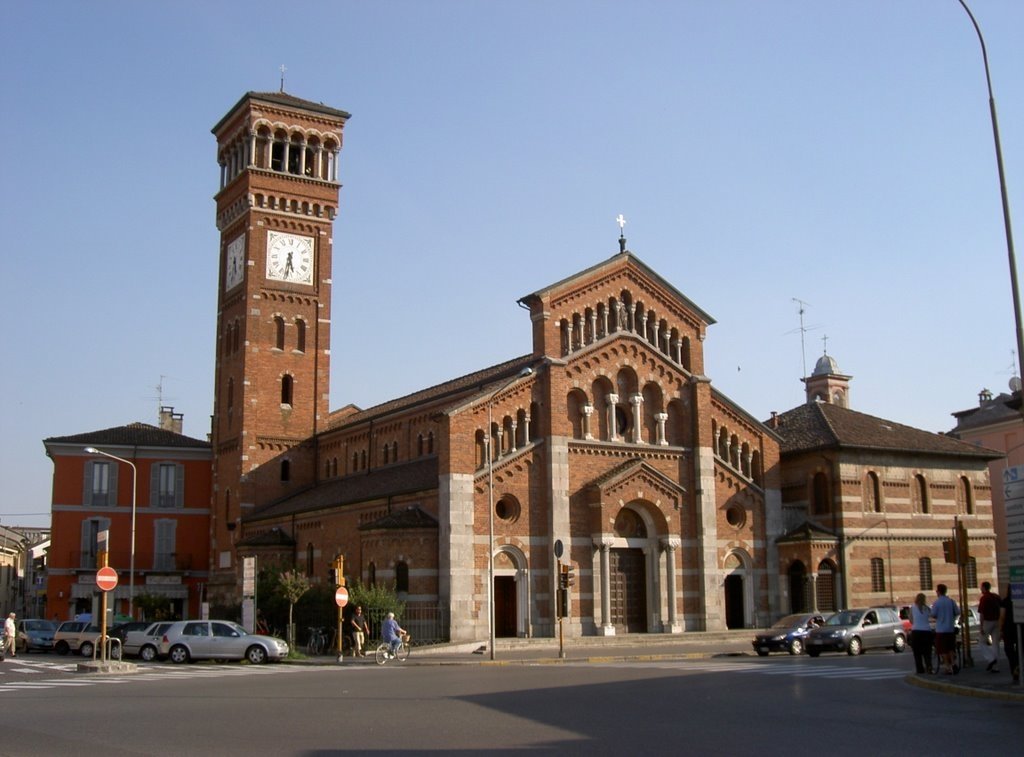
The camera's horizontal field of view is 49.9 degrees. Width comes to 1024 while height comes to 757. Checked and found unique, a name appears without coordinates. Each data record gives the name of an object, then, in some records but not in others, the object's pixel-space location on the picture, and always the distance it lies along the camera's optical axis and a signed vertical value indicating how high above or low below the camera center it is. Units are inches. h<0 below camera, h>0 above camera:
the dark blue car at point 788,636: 1322.6 -110.5
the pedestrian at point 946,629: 858.1 -67.9
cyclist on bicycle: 1311.5 -102.0
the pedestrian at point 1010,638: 784.9 -72.2
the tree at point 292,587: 1513.3 -52.5
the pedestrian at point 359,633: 1380.4 -105.9
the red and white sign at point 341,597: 1366.9 -59.8
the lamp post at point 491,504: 1357.5 +56.4
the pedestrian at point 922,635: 901.2 -75.8
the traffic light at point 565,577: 1360.7 -38.2
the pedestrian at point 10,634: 1464.1 -110.0
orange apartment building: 2281.0 +70.1
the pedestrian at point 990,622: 901.2 -66.8
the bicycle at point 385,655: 1318.9 -129.1
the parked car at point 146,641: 1363.2 -111.5
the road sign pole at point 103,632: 1154.7 -85.7
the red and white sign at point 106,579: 1159.6 -29.7
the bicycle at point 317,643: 1493.6 -126.8
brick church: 1628.9 +120.7
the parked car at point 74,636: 1581.3 -122.7
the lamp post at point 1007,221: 750.5 +223.2
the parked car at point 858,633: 1285.7 -106.0
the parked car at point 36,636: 1683.1 -128.6
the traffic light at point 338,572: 1395.2 -29.9
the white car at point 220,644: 1307.8 -112.1
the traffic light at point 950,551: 990.8 -8.3
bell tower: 2151.8 +479.3
